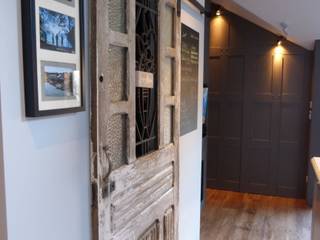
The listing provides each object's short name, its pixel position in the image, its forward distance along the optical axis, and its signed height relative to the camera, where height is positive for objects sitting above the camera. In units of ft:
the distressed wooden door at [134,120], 4.27 -0.45
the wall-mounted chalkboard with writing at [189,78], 8.01 +0.39
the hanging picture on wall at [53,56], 3.14 +0.39
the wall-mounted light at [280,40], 14.61 +2.41
